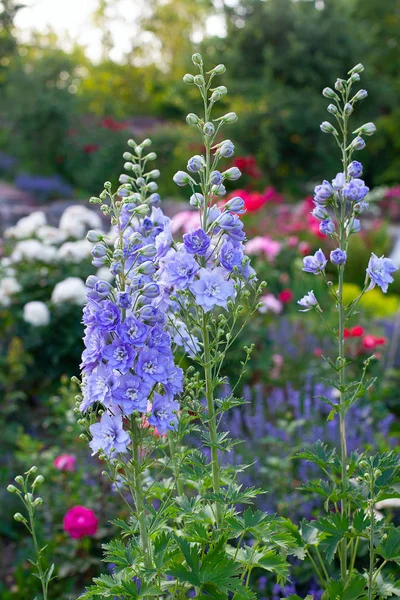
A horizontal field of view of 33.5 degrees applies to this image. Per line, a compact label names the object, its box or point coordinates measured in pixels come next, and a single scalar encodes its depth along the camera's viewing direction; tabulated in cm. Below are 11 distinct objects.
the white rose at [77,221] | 464
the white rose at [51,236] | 465
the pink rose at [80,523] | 238
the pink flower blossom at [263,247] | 495
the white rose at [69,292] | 385
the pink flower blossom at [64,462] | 277
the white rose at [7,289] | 402
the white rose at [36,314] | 384
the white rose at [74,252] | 433
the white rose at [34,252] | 438
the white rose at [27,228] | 484
